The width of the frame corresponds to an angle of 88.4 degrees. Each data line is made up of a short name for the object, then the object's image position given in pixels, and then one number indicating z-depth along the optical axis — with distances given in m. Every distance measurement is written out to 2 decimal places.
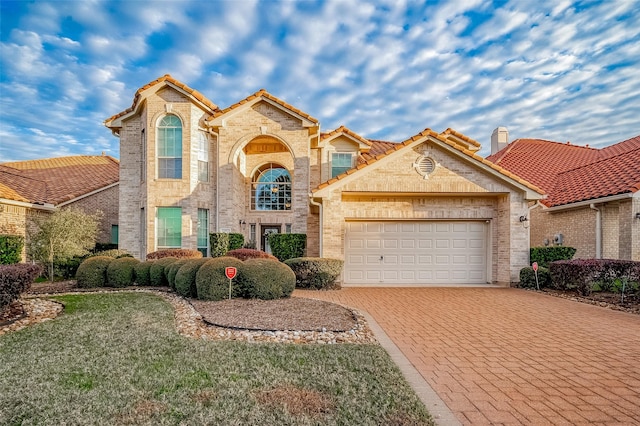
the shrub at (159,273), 10.52
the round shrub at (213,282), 8.08
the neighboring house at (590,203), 11.27
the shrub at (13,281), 6.38
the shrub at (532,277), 11.02
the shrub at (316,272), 10.90
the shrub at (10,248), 12.27
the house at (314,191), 11.74
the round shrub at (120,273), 10.52
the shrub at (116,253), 12.70
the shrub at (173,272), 9.52
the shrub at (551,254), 12.01
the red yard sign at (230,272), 7.96
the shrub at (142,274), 10.73
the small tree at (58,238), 12.33
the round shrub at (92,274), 10.48
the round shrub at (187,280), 8.60
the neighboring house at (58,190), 14.23
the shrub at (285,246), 13.30
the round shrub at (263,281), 8.27
